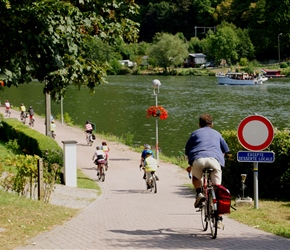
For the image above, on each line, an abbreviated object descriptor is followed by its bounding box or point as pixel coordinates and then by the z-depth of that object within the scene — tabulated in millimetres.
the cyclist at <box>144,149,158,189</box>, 15852
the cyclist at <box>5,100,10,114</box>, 38750
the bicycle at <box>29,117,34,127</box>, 34031
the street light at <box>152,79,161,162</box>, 23531
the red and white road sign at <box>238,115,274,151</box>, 9625
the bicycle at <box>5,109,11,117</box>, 38997
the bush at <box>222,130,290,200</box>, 12961
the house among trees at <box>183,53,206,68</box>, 126438
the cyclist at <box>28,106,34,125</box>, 33938
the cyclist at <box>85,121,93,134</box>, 27078
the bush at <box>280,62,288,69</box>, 111938
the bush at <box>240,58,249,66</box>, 119312
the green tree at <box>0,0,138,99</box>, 9523
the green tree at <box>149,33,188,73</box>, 117188
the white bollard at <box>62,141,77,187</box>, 16797
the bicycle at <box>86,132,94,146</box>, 27166
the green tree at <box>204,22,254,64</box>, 120375
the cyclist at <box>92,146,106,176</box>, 18569
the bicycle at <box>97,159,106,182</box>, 18188
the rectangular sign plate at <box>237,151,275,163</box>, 9867
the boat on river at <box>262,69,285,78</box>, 105375
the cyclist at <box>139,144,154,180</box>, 16994
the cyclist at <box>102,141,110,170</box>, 20648
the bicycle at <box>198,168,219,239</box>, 7696
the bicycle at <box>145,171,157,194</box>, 15625
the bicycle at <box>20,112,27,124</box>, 36312
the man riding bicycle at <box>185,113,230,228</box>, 7789
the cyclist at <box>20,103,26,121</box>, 36519
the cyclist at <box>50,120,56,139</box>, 28278
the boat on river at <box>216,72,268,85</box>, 87312
